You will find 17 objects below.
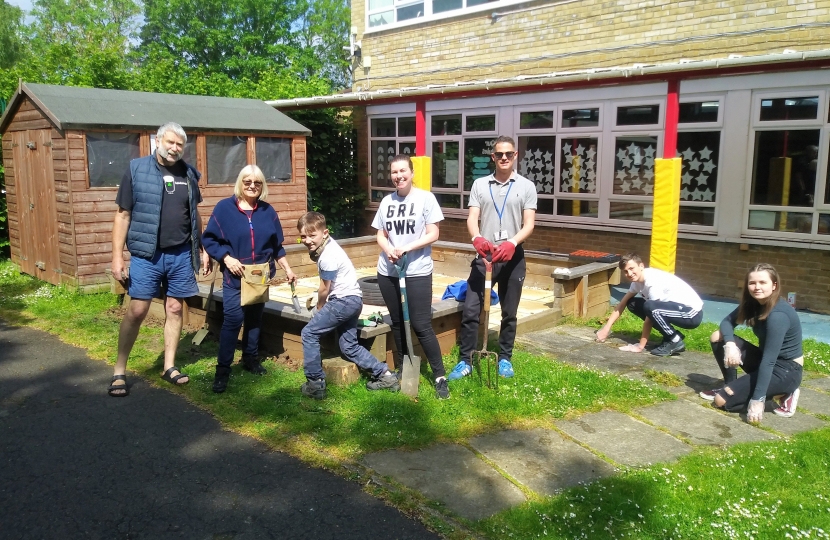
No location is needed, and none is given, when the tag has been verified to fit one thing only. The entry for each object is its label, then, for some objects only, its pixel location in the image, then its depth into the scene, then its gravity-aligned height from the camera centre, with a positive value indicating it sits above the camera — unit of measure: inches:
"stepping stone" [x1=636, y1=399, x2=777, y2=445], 189.9 -71.2
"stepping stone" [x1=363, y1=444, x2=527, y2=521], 150.0 -70.2
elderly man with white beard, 211.3 -19.9
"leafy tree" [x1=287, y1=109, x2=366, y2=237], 599.8 +0.0
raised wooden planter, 243.3 -55.2
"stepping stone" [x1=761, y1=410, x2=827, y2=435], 196.1 -71.2
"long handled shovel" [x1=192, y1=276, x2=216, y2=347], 265.6 -62.5
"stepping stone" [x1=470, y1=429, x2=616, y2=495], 161.9 -70.3
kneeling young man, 269.1 -50.6
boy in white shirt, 210.4 -41.4
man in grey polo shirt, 224.1 -20.0
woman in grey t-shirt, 210.4 -22.4
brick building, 359.3 +32.6
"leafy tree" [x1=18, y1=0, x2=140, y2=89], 1501.0 +368.8
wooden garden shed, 371.6 +7.6
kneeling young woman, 197.6 -52.5
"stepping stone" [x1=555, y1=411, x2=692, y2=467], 177.2 -71.0
